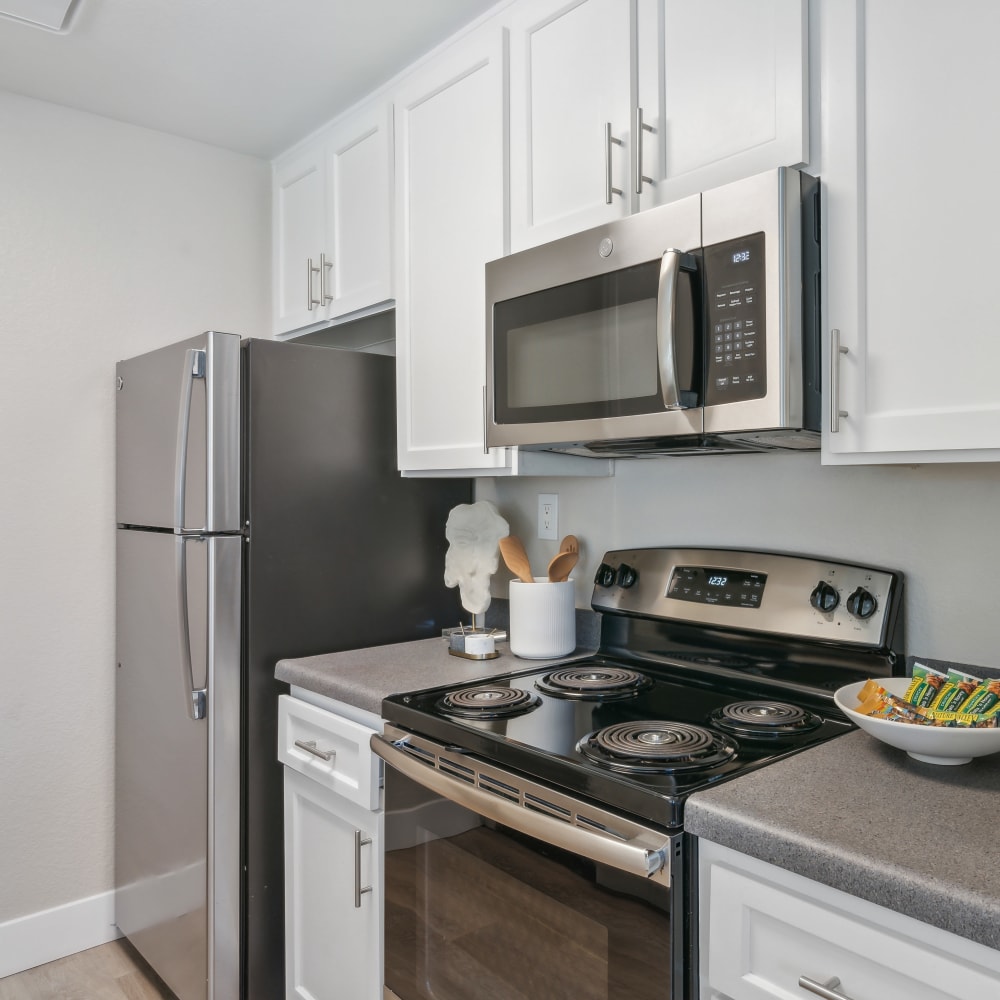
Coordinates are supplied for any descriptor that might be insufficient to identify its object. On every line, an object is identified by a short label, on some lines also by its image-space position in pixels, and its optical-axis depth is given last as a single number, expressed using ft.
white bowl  3.39
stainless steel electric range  3.43
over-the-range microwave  4.00
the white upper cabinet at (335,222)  7.16
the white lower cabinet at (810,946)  2.63
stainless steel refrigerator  6.18
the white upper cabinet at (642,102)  4.19
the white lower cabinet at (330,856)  5.16
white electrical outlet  6.96
